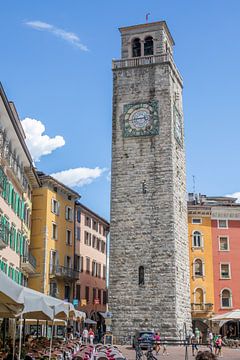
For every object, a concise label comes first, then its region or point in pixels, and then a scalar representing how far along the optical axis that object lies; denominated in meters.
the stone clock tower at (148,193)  33.28
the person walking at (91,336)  32.96
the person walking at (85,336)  32.76
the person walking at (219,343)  25.36
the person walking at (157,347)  26.66
